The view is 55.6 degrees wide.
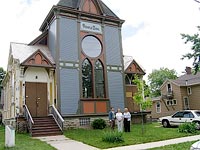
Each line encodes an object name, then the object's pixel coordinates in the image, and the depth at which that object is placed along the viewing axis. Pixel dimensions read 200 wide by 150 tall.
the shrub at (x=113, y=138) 9.35
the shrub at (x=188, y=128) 11.87
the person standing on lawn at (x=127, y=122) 12.46
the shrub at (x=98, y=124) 14.00
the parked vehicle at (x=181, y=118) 14.04
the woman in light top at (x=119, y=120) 11.98
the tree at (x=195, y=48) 12.65
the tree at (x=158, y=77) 49.52
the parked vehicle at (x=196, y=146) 4.60
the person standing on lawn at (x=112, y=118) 13.13
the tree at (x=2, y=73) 35.66
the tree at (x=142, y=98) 11.57
